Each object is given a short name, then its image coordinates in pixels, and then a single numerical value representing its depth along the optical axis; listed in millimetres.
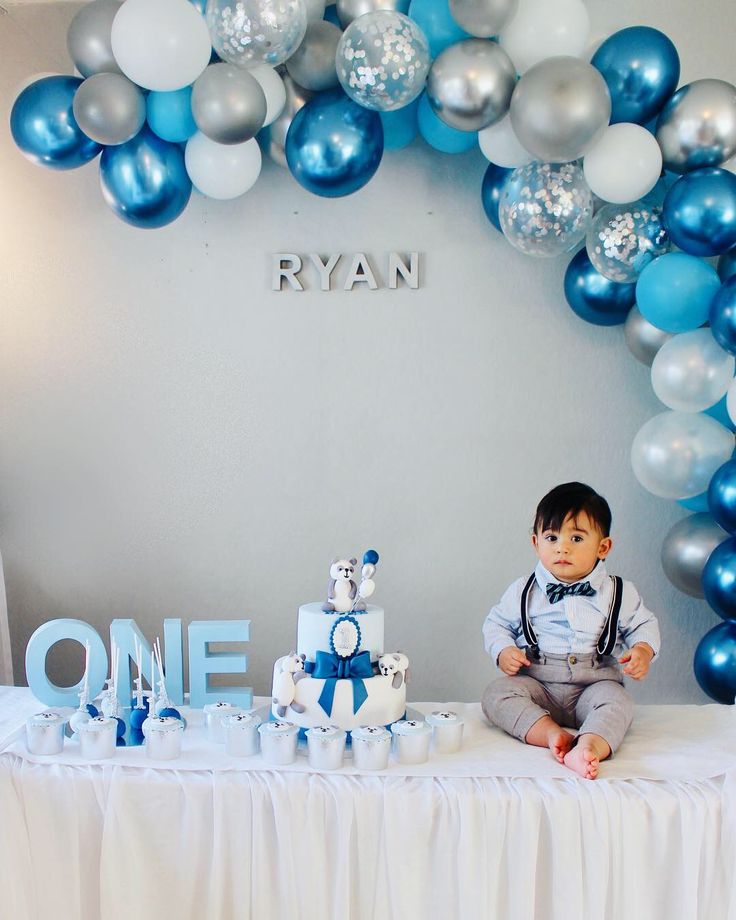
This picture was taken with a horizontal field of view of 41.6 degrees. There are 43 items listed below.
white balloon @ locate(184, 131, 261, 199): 2166
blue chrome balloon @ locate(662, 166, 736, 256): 1964
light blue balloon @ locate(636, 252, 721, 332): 2012
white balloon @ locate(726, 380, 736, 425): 2002
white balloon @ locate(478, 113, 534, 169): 2100
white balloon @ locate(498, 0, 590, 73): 2027
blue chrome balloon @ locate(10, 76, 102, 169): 2082
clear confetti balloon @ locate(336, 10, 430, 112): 1930
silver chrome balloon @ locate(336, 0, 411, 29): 2092
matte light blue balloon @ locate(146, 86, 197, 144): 2076
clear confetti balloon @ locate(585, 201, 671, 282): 2080
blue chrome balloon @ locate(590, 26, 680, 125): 2035
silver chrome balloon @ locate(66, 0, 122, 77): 2068
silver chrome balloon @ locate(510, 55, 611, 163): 1892
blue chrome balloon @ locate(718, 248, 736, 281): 2092
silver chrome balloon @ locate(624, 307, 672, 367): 2195
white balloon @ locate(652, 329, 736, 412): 2053
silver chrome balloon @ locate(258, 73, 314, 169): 2197
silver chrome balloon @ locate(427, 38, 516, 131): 1985
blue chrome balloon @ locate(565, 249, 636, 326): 2234
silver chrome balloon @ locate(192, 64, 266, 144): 1986
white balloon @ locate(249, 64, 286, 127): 2104
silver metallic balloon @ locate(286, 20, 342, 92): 2102
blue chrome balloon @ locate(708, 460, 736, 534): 1983
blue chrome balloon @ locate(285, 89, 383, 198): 2053
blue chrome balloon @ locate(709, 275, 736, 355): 1912
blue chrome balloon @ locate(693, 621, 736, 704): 2086
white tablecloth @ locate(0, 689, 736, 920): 1602
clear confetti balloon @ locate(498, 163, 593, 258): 2029
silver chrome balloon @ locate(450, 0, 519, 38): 1965
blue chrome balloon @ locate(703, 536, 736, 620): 2018
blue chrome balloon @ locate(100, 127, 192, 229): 2123
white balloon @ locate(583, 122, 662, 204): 2008
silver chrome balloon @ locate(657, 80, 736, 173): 2004
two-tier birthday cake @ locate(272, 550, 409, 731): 1827
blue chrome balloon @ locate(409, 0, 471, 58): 2056
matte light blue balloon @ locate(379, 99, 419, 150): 2254
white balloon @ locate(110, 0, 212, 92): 1944
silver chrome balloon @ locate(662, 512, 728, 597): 2199
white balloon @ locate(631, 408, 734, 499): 2102
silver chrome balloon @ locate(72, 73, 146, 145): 2004
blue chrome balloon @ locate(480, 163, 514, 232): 2271
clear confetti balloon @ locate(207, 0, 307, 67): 1897
